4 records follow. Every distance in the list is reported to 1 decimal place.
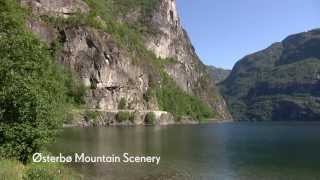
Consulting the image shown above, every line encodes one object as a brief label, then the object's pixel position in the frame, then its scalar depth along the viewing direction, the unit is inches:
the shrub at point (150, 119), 3816.6
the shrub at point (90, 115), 3104.8
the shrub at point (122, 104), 3681.3
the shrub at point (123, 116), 3500.2
